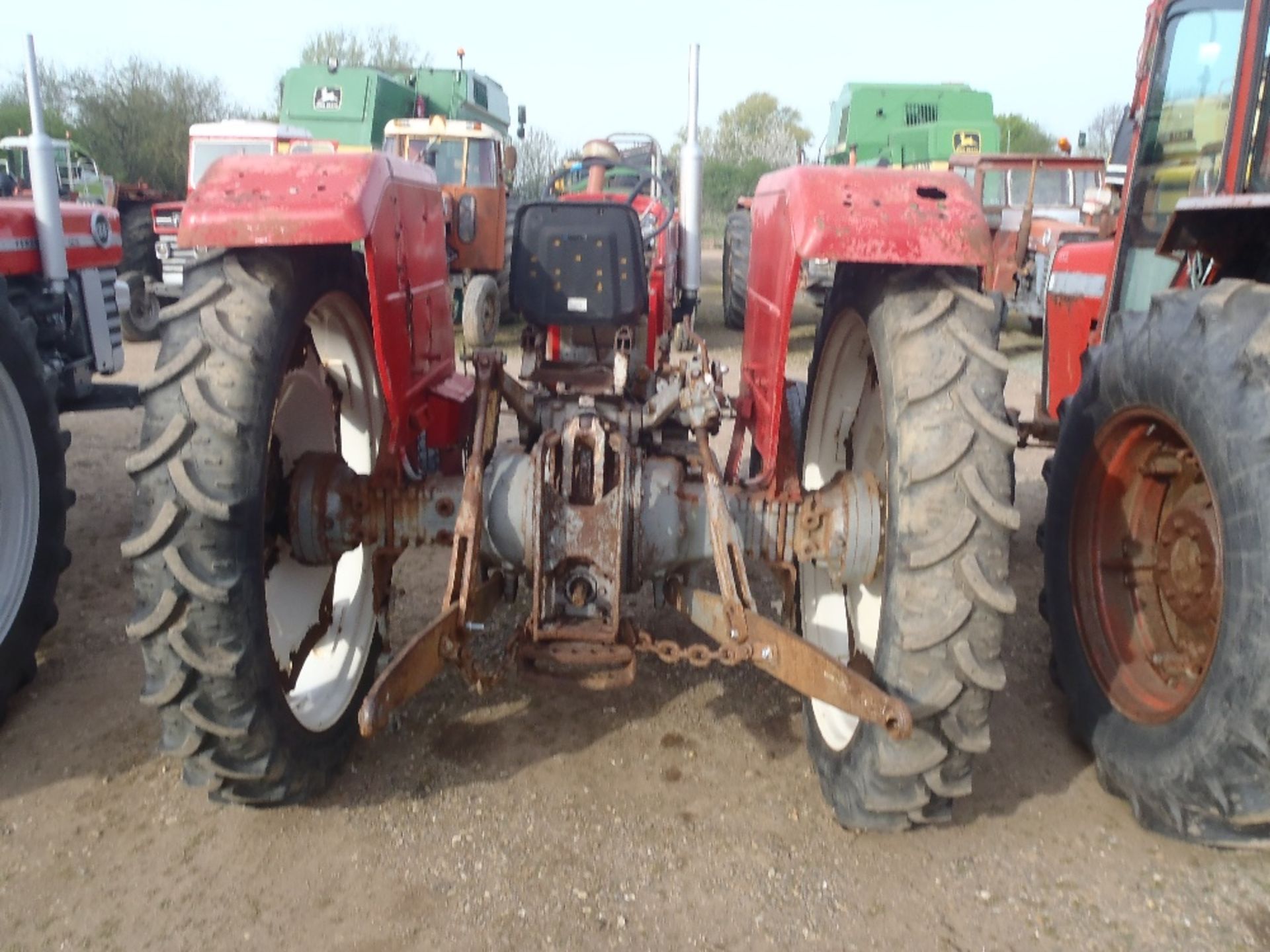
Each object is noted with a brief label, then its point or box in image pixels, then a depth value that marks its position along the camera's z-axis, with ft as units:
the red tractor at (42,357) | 10.02
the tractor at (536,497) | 7.00
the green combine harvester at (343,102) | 43.39
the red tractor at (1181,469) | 7.03
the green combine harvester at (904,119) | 46.29
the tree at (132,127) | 84.94
